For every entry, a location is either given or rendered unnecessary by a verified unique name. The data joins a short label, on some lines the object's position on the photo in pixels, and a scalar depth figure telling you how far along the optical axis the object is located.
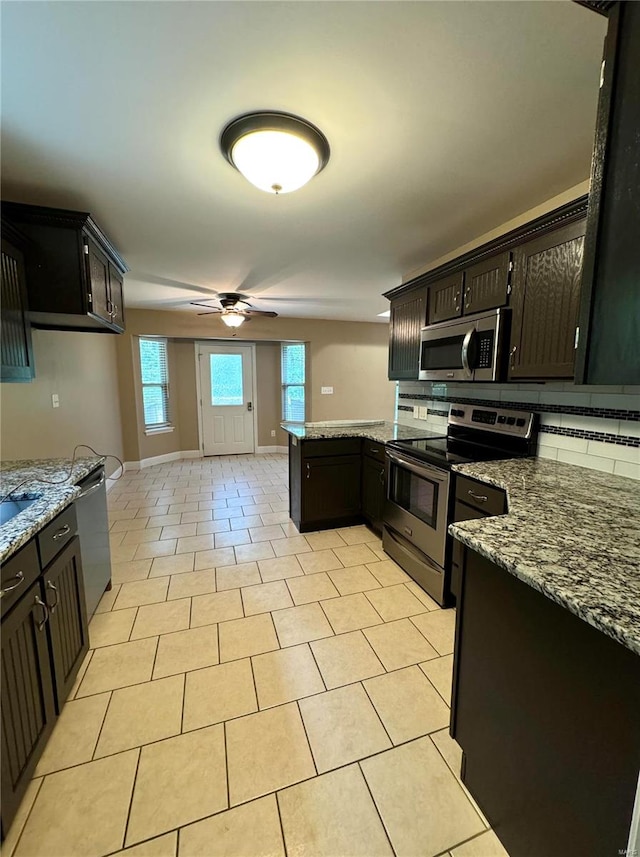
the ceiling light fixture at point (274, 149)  1.41
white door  6.26
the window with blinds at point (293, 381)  6.47
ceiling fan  4.17
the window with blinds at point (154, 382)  5.62
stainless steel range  2.20
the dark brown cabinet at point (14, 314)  1.85
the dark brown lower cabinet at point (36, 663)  1.08
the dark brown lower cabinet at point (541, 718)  0.74
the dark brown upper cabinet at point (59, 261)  2.01
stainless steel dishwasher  1.92
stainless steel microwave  2.12
